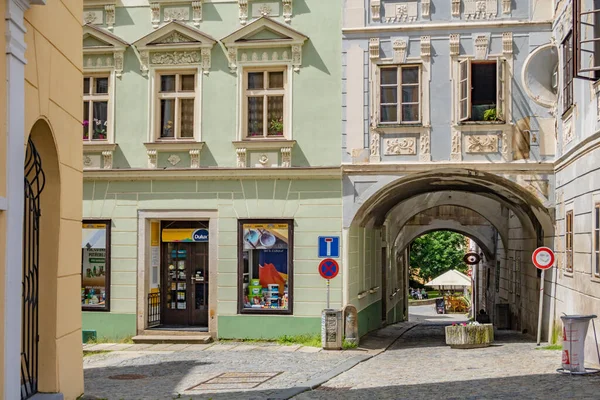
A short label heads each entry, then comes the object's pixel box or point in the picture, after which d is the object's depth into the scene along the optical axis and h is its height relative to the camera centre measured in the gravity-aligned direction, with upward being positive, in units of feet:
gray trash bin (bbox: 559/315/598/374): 43.52 -4.45
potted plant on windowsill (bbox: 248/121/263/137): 62.28 +8.55
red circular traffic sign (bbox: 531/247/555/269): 56.59 -0.36
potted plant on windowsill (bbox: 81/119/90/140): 64.17 +8.85
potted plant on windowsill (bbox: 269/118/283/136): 61.93 +8.71
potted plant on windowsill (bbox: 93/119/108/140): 64.23 +8.87
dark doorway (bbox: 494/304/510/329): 86.07 -6.37
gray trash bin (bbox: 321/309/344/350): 57.16 -5.06
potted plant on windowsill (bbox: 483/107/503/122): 58.75 +9.09
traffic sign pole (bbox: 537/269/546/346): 58.29 -3.86
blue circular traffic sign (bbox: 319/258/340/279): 57.06 -1.13
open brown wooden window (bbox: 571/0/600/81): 42.88 +11.01
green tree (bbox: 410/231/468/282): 212.84 -0.66
